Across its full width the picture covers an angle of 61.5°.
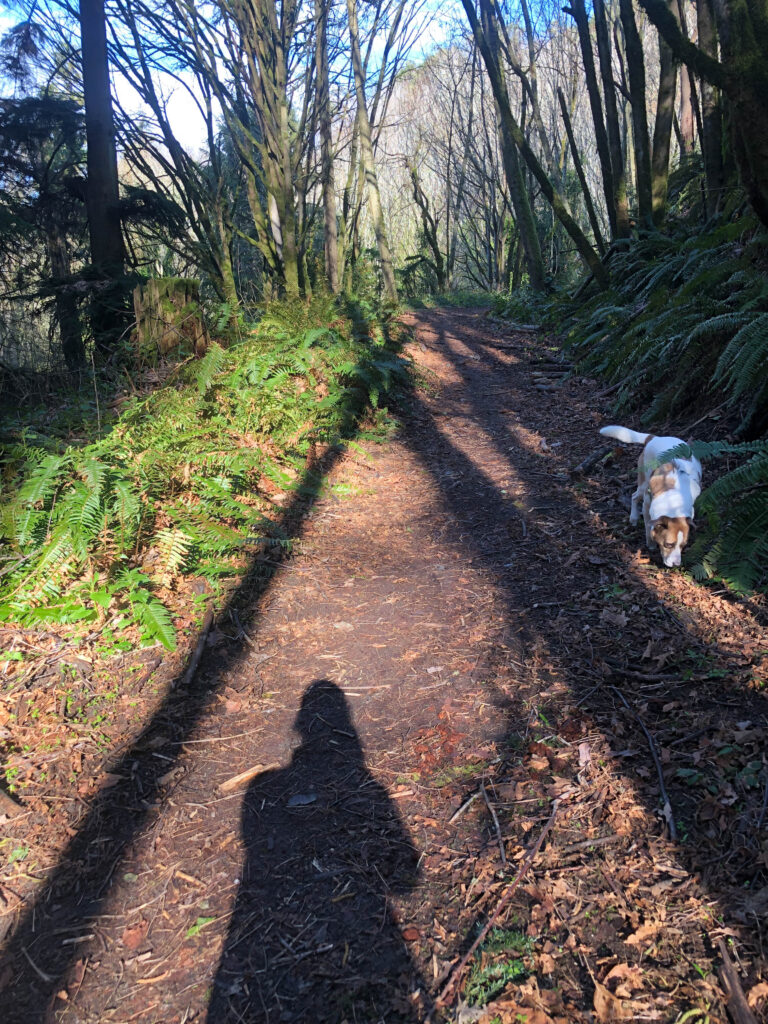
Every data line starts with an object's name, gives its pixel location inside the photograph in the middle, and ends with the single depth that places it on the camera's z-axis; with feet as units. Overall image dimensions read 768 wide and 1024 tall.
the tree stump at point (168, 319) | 24.71
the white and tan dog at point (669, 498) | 13.05
